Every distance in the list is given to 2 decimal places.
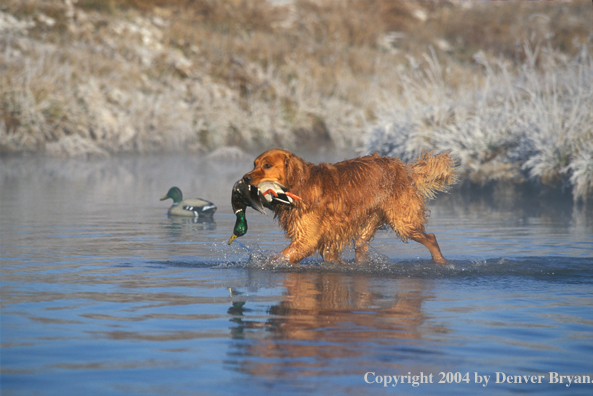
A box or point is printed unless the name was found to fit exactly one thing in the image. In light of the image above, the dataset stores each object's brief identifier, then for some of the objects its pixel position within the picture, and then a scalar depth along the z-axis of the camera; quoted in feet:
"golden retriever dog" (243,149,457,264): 41.73
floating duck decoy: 69.92
